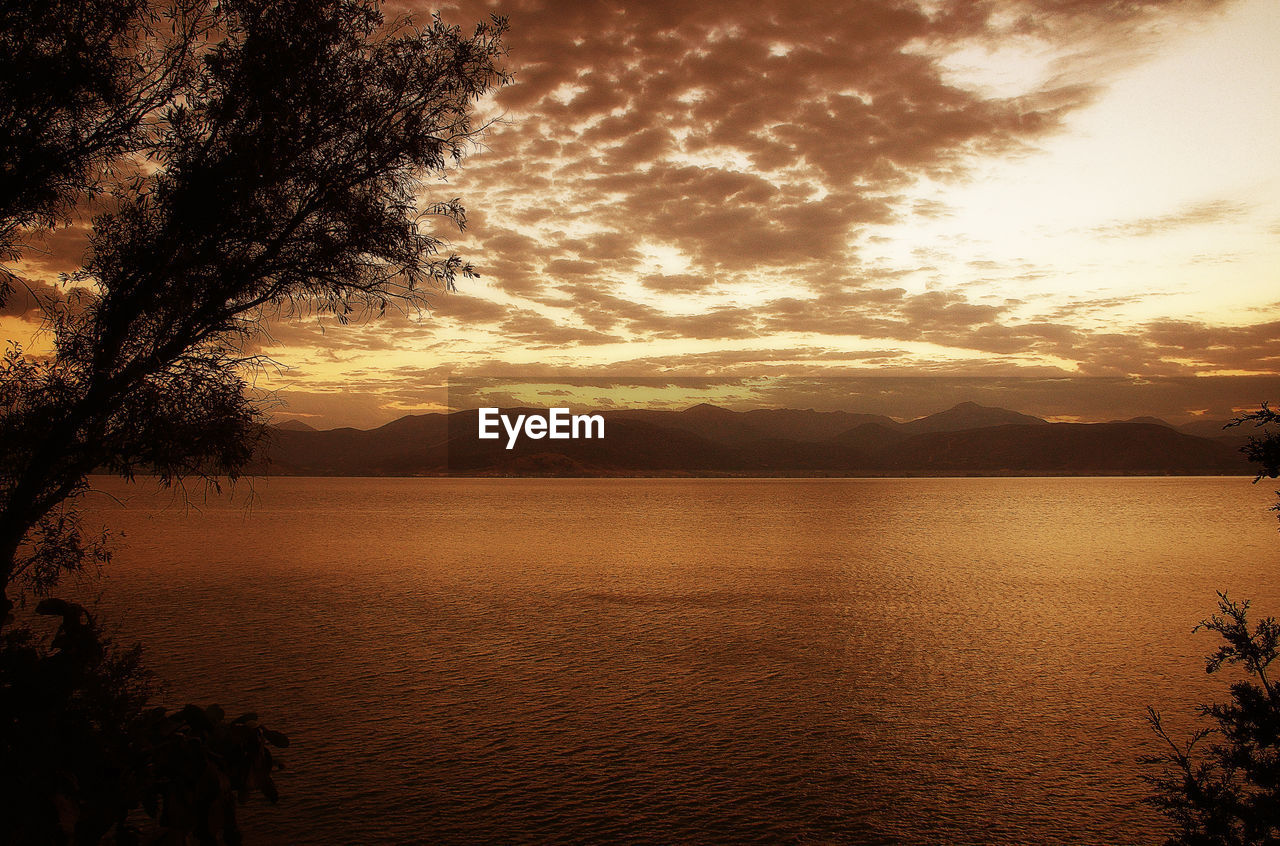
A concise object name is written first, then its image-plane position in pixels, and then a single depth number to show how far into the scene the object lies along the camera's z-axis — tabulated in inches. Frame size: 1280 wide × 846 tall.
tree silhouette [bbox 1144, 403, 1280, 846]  252.2
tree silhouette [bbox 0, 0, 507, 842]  355.6
